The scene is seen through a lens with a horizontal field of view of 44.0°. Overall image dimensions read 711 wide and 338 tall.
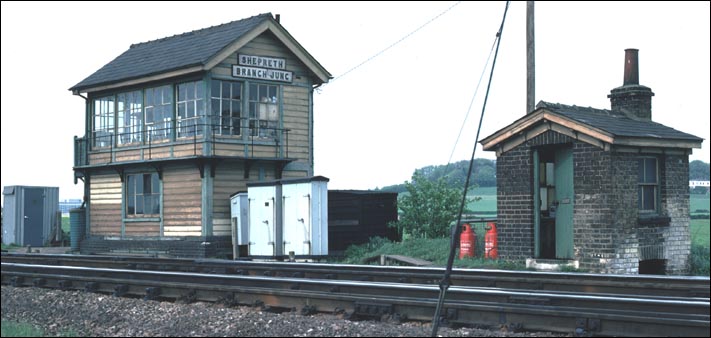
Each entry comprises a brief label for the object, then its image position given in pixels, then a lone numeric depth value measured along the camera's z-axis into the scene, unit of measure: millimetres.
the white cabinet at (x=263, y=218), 23047
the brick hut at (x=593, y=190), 17156
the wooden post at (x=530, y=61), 23125
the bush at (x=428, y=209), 26422
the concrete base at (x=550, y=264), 17453
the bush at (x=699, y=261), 18703
